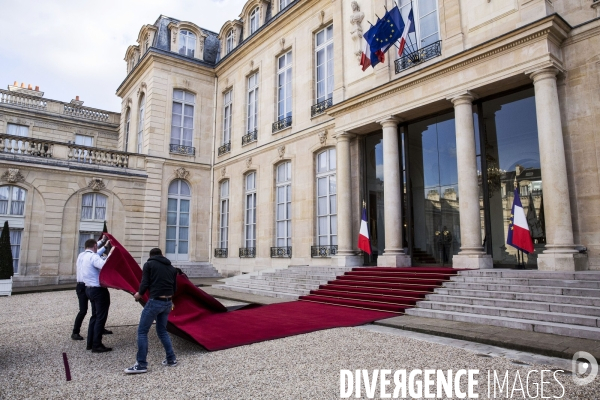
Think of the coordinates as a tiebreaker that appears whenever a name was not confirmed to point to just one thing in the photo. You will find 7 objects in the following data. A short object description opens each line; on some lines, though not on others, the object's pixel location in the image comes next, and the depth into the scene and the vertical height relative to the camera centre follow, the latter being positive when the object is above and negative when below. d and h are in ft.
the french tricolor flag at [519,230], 23.78 +1.22
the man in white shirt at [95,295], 15.29 -1.67
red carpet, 16.05 -3.44
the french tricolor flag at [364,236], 32.94 +1.28
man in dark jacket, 13.08 -1.54
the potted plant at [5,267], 34.63 -1.14
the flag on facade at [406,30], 29.58 +16.71
